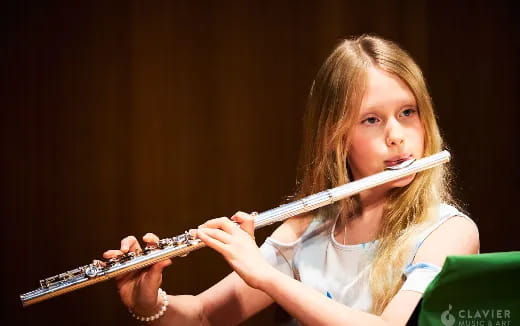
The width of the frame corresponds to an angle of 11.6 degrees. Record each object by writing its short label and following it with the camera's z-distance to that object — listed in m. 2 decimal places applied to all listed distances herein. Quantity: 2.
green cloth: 3.54
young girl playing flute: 3.76
